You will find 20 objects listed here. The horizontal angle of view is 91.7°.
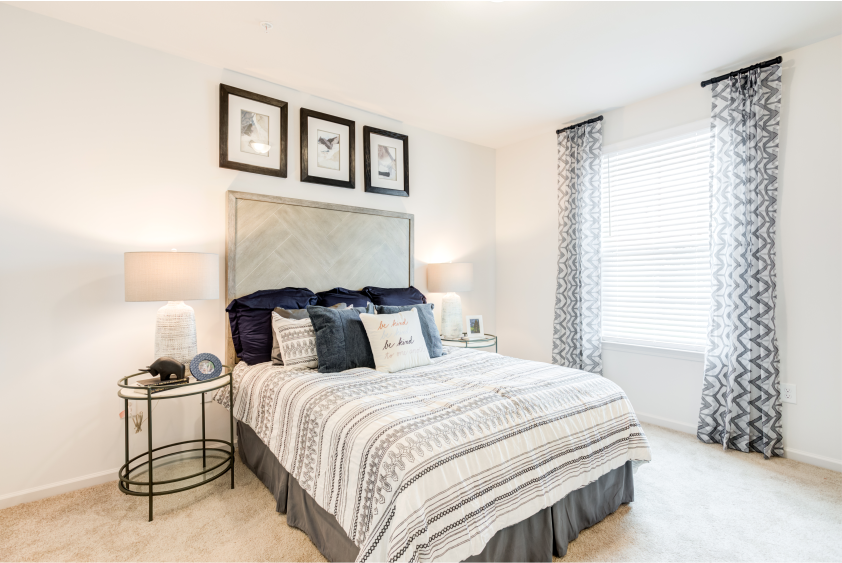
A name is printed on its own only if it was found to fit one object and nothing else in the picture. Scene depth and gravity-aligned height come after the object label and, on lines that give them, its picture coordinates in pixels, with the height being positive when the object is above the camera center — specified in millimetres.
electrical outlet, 2748 -756
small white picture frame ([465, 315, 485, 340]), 4188 -463
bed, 1376 -718
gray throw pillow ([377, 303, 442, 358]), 2842 -327
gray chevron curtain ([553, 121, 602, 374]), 3770 +250
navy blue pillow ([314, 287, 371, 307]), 3154 -146
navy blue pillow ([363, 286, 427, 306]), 3508 -141
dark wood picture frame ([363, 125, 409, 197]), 3611 +1107
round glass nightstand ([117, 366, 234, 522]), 2088 -1109
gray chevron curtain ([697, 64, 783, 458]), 2785 +86
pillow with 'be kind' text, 2479 -386
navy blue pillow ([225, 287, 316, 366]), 2697 -281
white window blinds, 3211 +313
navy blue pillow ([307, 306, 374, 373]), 2434 -373
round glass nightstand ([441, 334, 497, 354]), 3742 -577
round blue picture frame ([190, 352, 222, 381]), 2213 -483
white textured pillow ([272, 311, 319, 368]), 2484 -385
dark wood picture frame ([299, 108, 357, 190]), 3227 +1043
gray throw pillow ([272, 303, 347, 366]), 2594 -243
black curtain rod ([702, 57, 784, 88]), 2756 +1498
